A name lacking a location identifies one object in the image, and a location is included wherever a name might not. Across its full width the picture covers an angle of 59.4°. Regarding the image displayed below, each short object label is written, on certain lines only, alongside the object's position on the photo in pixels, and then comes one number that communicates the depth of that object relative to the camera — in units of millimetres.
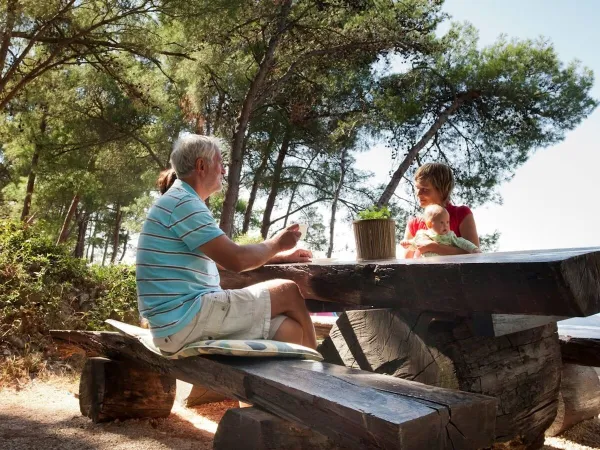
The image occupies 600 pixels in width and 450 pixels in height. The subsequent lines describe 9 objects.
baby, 2529
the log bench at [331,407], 1239
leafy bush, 4547
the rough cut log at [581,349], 2998
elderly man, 2018
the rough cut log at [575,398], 3146
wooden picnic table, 1548
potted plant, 2303
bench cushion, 1895
